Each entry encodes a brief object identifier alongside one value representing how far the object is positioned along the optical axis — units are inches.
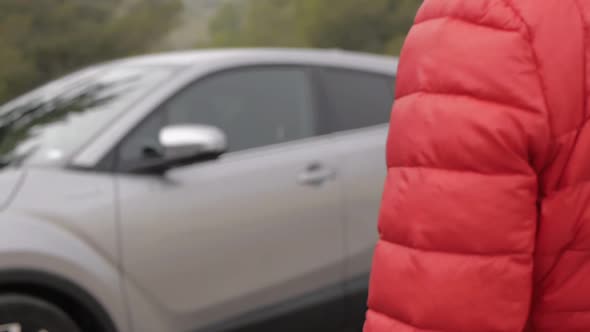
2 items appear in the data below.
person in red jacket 83.3
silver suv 163.3
